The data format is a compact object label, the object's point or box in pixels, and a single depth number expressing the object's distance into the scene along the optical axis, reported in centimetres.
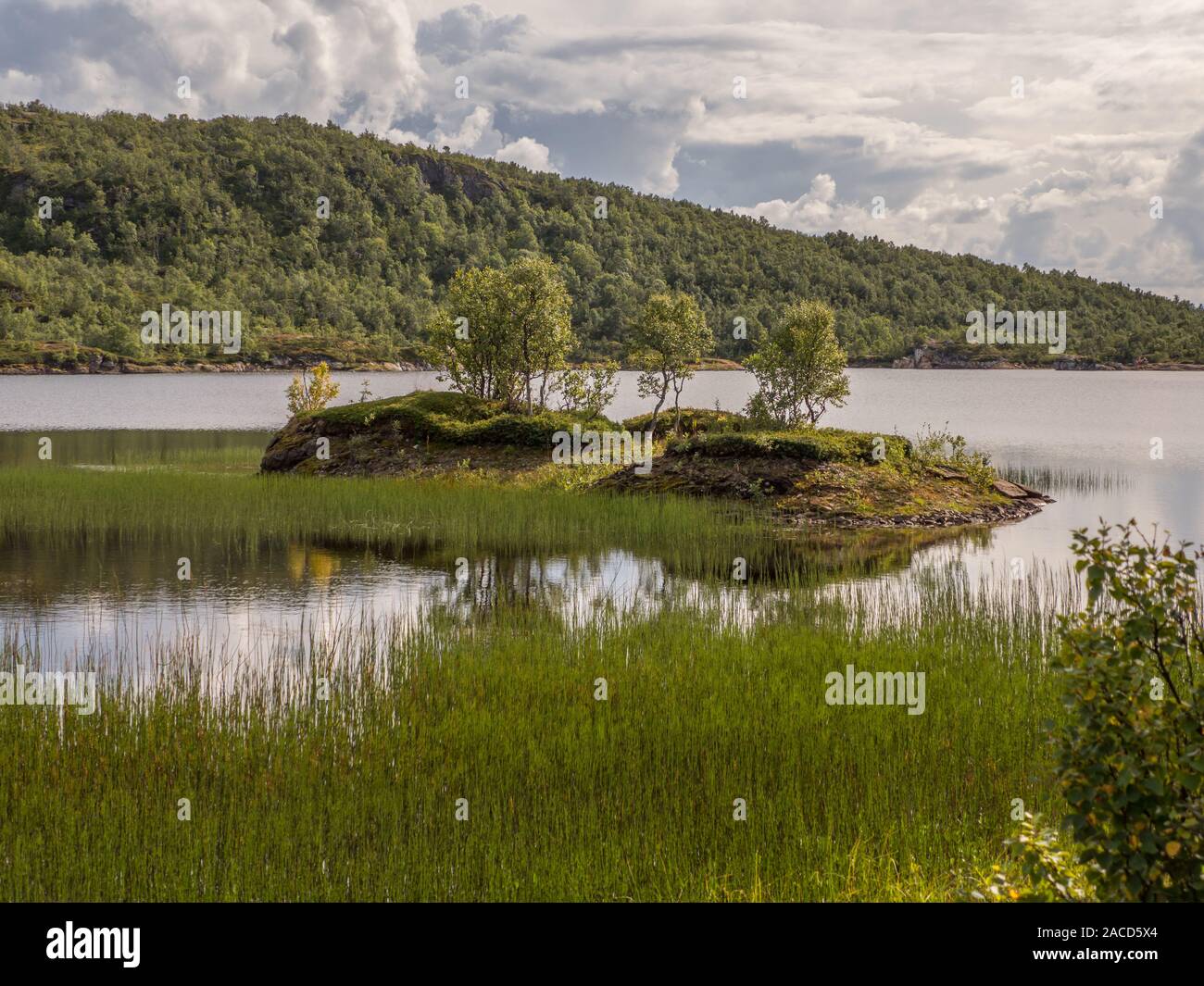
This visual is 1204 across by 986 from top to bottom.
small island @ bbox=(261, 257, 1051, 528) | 2872
